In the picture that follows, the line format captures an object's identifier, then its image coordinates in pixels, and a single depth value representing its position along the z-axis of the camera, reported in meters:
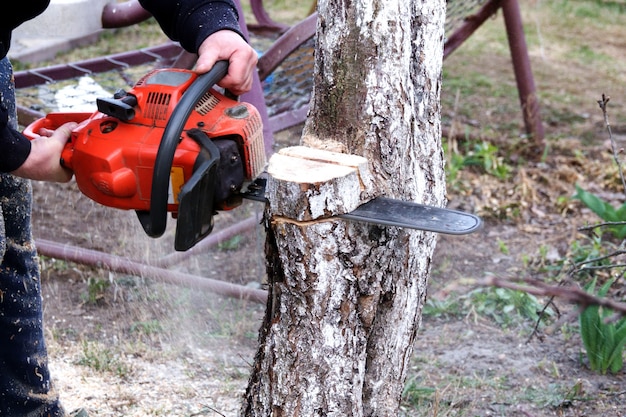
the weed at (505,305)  5.48
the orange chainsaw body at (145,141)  3.11
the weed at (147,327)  5.24
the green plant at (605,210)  6.15
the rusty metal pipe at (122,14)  5.36
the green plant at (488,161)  7.73
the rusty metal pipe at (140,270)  5.11
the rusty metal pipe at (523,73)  7.89
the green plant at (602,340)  4.47
